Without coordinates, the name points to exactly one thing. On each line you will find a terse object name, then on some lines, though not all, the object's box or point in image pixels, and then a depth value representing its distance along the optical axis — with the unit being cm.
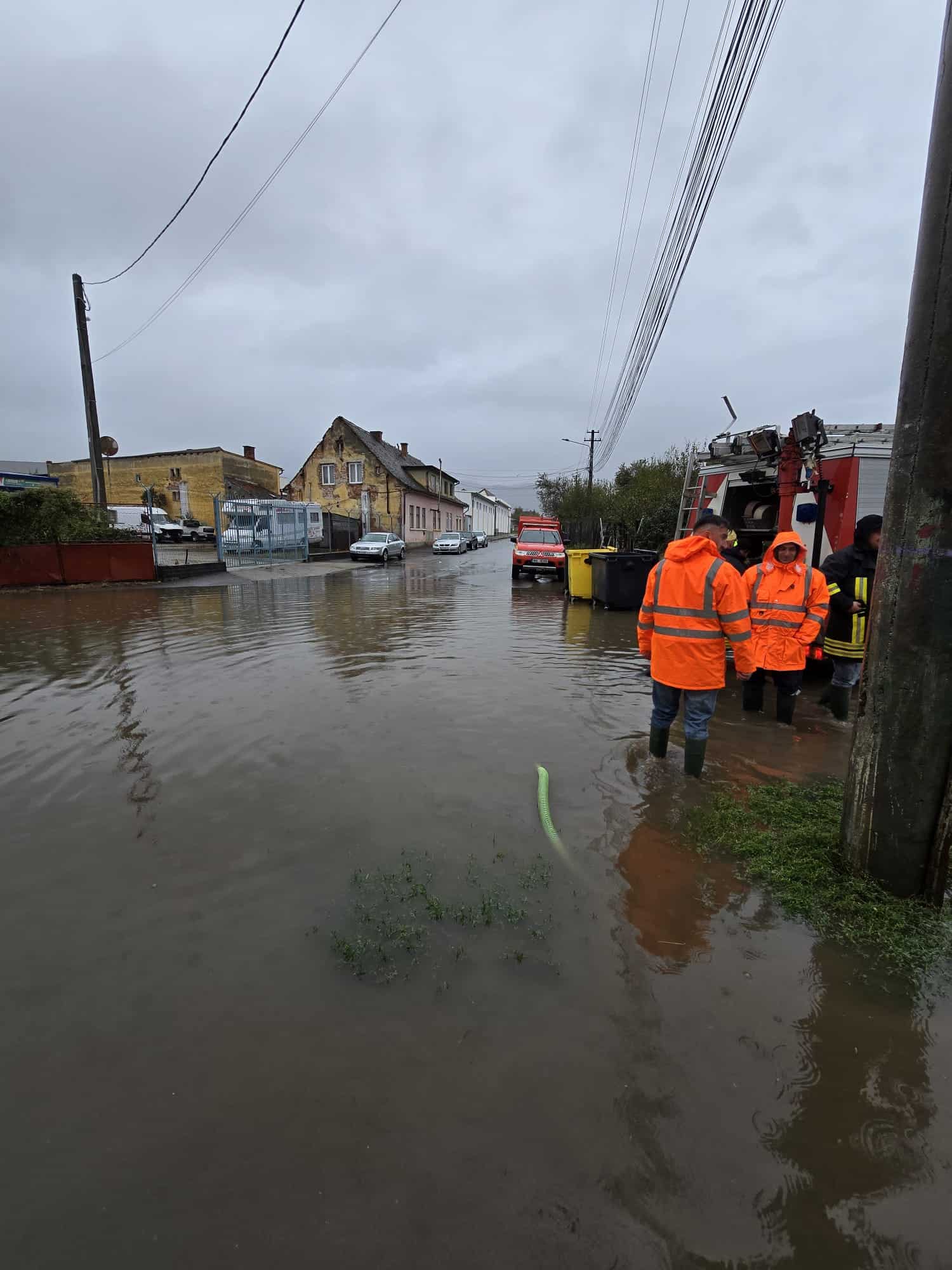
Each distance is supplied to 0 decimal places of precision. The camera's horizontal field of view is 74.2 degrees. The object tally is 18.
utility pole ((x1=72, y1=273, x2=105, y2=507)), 1722
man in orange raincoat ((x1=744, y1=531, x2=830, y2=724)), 535
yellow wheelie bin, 1445
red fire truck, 653
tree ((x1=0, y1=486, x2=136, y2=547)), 1548
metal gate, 2330
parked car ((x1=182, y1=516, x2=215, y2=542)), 3400
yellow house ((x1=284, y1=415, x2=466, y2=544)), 4066
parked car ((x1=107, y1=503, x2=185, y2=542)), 3231
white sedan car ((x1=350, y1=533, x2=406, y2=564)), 2941
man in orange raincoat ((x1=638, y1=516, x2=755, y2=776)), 409
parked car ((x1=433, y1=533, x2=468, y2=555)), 3866
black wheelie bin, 1269
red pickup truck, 2036
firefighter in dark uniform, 546
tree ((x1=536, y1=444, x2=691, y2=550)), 2586
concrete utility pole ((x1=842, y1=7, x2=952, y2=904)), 252
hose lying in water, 340
